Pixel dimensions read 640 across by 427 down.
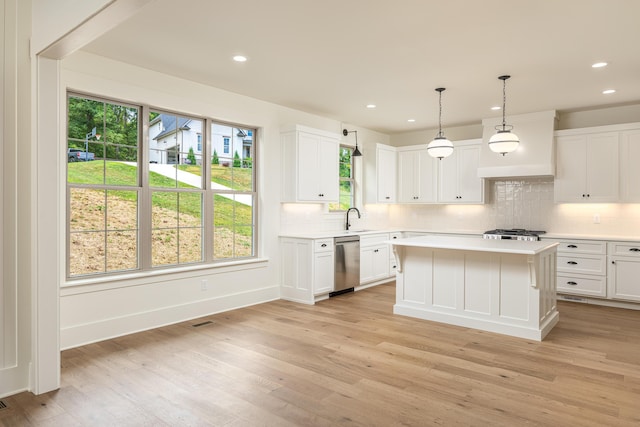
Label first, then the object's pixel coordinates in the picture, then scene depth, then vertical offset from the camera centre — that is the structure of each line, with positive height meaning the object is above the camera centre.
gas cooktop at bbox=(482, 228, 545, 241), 5.82 -0.34
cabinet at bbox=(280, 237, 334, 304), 5.38 -0.77
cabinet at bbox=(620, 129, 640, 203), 5.39 +0.60
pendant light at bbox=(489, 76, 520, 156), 4.45 +0.75
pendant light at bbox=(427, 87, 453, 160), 4.65 +0.72
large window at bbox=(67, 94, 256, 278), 3.89 +0.21
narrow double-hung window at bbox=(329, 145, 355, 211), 7.04 +0.54
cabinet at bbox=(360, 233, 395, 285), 6.34 -0.76
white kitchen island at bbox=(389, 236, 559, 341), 3.97 -0.76
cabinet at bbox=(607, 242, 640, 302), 5.16 -0.75
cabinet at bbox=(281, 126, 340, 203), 5.62 +0.64
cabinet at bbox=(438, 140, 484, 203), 6.73 +0.59
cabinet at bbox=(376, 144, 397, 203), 7.20 +0.67
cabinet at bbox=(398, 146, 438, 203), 7.22 +0.63
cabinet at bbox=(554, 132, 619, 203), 5.55 +0.61
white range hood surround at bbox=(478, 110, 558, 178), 5.83 +0.86
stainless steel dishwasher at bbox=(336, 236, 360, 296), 5.79 -0.78
